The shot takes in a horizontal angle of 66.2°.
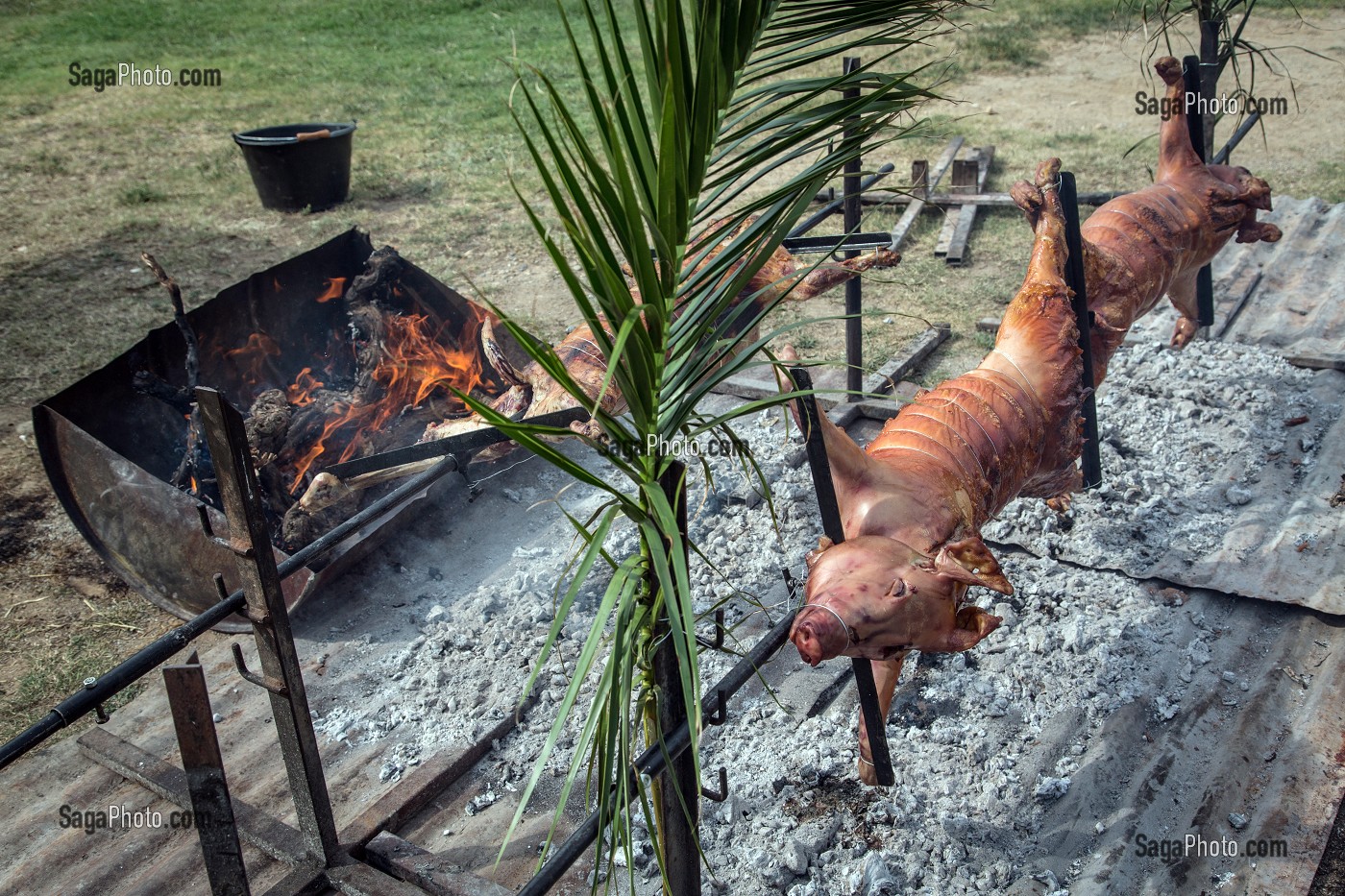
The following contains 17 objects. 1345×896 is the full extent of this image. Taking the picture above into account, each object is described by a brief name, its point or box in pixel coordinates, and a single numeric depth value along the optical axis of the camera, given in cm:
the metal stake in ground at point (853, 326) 500
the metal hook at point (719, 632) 230
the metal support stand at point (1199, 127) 470
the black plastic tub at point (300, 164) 896
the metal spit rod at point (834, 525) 267
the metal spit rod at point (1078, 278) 398
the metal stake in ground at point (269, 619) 257
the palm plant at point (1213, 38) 507
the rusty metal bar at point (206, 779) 216
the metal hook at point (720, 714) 248
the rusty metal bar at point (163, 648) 233
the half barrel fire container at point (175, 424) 434
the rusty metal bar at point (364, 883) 303
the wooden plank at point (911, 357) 607
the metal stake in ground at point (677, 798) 222
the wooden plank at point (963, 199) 843
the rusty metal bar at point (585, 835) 219
